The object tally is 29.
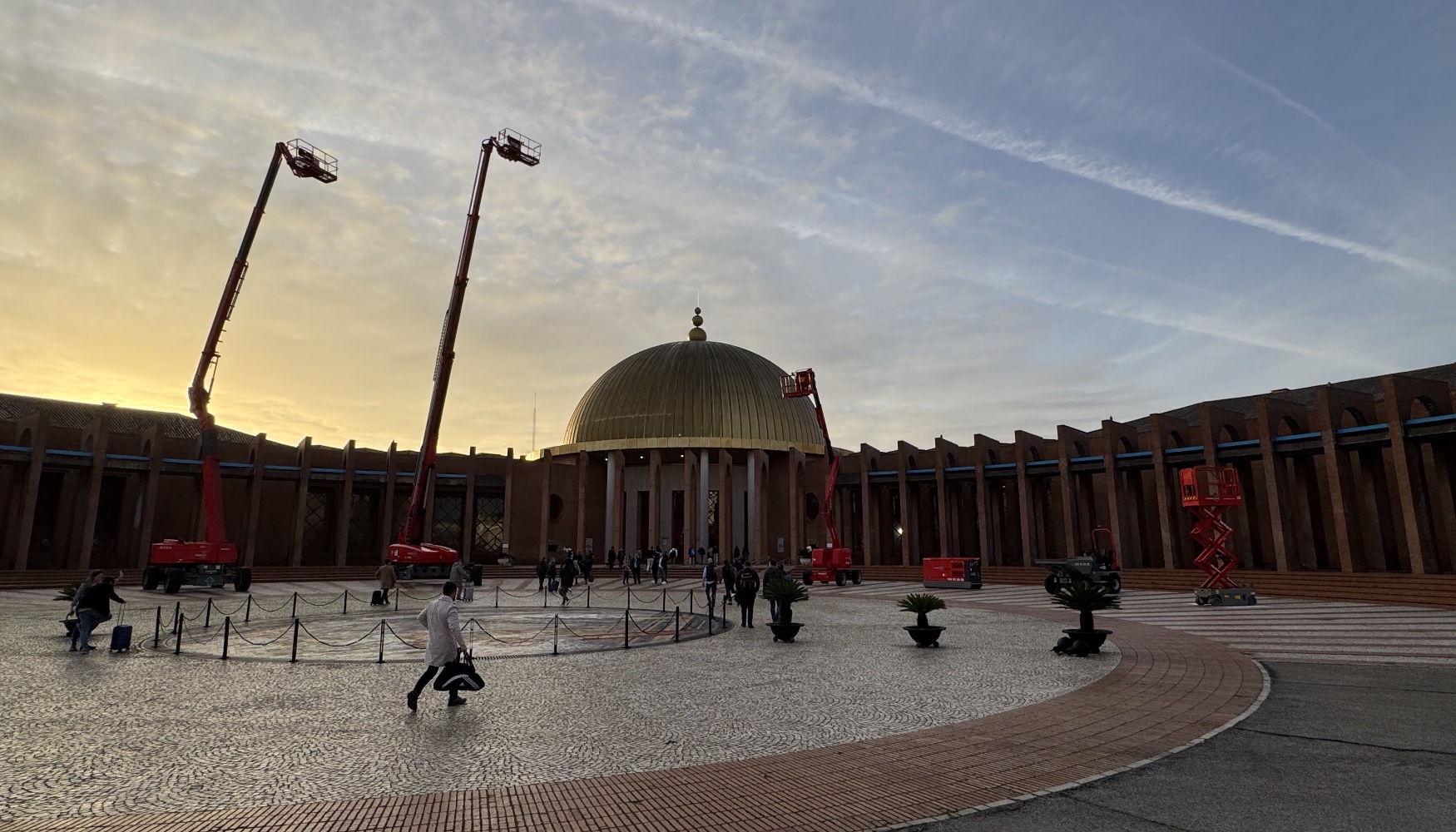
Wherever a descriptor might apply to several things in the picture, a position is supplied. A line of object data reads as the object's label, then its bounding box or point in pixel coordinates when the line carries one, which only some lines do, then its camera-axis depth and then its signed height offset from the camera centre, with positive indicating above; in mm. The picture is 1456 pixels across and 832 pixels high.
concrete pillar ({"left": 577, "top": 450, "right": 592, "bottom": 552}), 47656 +2306
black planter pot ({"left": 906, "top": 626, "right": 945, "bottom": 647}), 13477 -1868
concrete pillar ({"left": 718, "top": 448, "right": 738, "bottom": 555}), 45469 +1913
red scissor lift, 23656 +819
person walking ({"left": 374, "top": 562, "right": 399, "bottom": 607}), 21969 -1285
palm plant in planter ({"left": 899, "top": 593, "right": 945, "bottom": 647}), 13531 -1602
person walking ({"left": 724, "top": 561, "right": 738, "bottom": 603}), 22261 -1380
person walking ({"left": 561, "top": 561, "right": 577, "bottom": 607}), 24438 -1451
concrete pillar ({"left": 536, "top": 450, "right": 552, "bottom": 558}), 46469 +1848
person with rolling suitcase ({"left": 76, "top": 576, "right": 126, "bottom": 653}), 13367 -1281
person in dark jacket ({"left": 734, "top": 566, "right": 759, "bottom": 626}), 17562 -1349
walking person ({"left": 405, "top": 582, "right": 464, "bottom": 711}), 8711 -1151
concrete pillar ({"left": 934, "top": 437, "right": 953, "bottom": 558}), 42062 +1667
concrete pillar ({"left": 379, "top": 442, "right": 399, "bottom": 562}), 44250 +2442
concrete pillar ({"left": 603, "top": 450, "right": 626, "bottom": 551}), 49781 +2432
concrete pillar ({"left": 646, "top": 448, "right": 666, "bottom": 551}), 47781 +2151
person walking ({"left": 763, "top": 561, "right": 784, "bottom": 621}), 15344 -982
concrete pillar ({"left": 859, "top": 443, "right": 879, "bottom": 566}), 45156 +1331
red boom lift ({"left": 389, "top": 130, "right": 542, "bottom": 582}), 32312 +4458
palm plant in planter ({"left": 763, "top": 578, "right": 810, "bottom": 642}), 14664 -1329
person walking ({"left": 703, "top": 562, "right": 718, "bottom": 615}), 20417 -1314
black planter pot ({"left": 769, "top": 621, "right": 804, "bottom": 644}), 14633 -1910
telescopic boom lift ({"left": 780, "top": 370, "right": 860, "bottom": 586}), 32719 -908
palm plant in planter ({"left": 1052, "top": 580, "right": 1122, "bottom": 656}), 12102 -1313
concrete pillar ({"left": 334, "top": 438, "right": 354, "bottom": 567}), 42375 +1451
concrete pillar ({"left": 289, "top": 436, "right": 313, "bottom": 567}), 41594 +2191
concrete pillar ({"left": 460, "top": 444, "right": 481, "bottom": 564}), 45762 +1334
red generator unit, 29766 -1633
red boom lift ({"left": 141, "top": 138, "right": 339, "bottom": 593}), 28328 +1309
